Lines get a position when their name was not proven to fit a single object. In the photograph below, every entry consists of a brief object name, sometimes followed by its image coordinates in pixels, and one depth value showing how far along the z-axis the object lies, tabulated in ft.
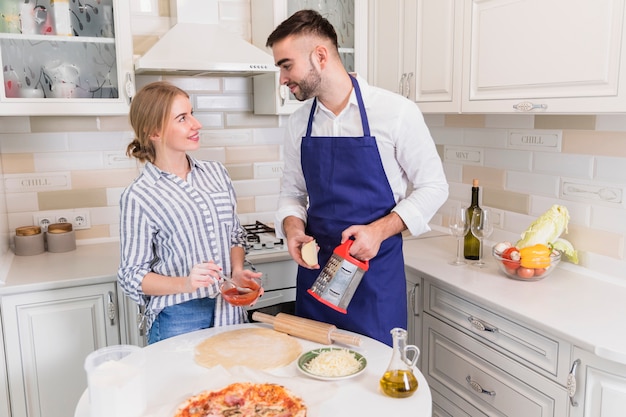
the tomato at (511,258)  6.77
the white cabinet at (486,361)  5.72
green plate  4.46
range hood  7.56
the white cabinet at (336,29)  8.82
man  6.05
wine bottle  7.67
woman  5.73
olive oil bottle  4.22
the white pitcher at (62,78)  7.70
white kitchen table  4.10
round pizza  3.95
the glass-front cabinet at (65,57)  7.48
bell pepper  6.66
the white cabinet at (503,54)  5.57
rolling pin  5.09
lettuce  6.98
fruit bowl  6.72
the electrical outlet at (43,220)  8.69
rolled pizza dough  4.85
